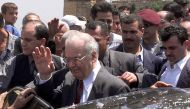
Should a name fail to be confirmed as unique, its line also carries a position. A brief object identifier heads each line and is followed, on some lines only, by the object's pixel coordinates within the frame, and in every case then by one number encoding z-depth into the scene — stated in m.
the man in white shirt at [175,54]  4.18
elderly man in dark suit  3.68
